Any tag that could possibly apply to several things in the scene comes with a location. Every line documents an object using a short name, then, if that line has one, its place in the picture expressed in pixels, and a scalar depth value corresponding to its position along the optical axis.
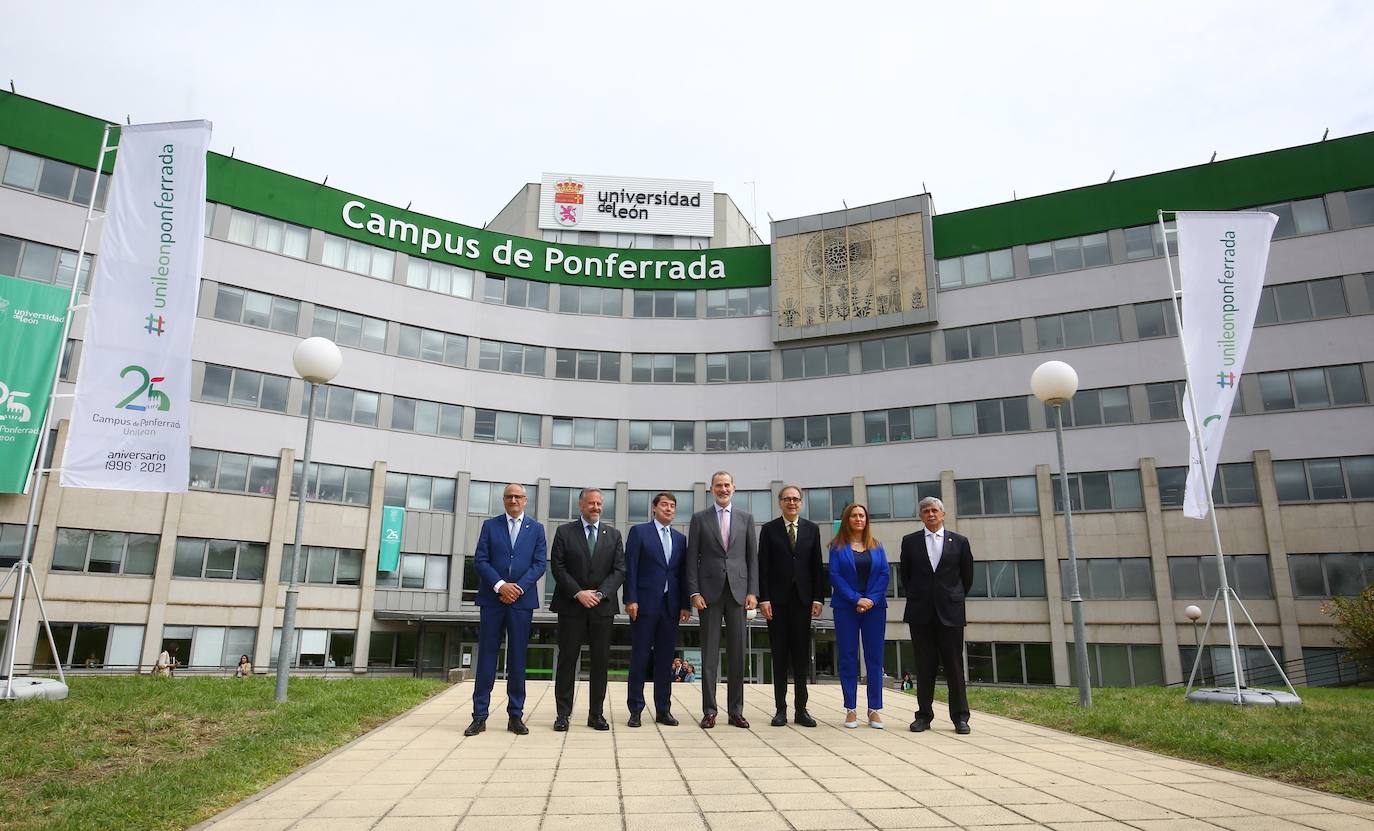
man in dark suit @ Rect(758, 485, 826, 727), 8.93
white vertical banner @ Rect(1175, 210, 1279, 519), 14.31
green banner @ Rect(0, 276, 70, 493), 13.66
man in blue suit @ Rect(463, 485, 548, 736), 8.23
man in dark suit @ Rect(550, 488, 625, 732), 8.54
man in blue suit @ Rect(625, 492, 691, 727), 8.81
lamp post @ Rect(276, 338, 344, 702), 11.98
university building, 31.02
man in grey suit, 8.75
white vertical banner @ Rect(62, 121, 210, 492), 11.34
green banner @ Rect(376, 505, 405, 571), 35.60
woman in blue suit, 8.84
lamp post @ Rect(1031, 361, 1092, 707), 11.70
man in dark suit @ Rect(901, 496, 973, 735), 8.67
